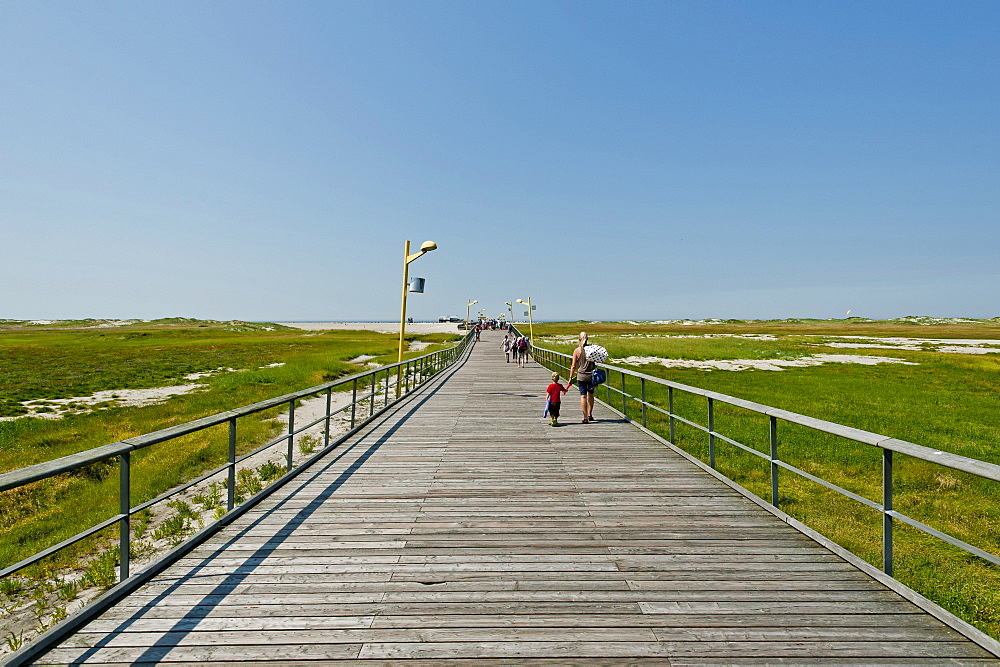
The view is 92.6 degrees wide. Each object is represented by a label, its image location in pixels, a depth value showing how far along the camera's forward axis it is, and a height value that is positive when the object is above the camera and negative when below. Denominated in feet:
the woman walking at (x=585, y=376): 31.32 -3.25
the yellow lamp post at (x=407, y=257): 44.62 +6.49
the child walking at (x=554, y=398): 31.19 -4.71
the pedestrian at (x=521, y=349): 85.76 -4.21
